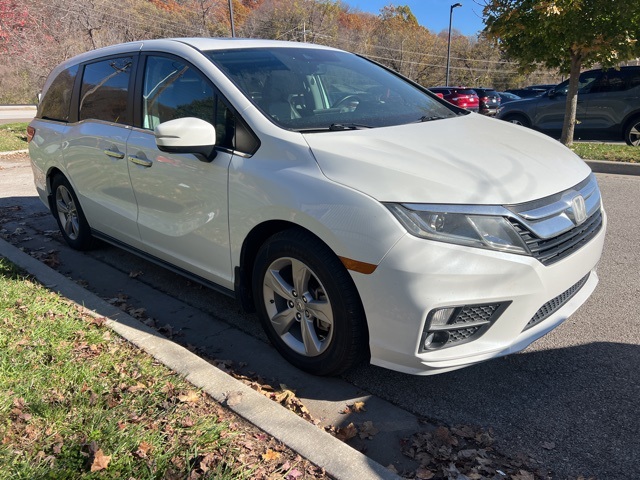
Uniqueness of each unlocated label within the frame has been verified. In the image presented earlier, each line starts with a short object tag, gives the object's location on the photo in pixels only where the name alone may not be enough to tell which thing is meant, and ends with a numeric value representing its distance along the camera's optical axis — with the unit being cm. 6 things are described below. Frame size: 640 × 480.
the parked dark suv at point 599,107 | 1099
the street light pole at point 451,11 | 3898
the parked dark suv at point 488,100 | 2216
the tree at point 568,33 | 887
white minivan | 240
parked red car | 2209
